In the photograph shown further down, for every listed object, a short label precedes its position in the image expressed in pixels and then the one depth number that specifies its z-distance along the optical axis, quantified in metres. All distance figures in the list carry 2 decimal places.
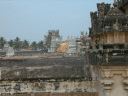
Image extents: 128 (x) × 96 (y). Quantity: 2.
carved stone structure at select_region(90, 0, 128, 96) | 11.77
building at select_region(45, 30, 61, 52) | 76.94
